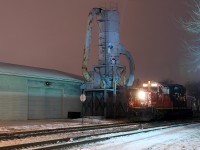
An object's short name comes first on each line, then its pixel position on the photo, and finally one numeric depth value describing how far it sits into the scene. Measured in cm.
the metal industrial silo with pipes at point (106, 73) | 4197
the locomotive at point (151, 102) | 2966
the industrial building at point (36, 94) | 3325
